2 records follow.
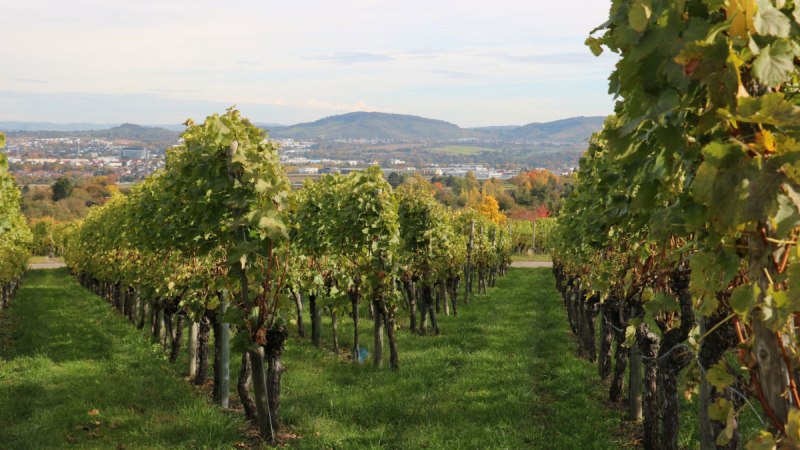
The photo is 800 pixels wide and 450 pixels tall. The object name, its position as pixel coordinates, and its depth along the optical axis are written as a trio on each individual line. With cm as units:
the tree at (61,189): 12731
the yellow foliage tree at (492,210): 6880
